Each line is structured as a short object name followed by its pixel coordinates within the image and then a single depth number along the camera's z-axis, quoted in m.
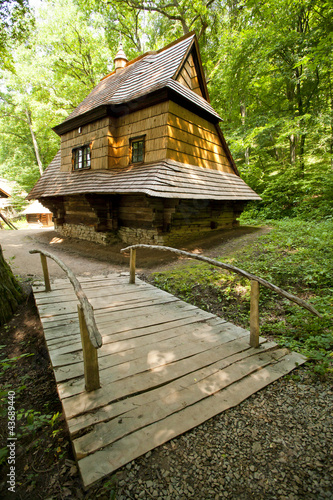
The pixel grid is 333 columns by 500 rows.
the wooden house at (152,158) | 8.21
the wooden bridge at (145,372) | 1.78
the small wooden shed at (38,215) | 24.16
